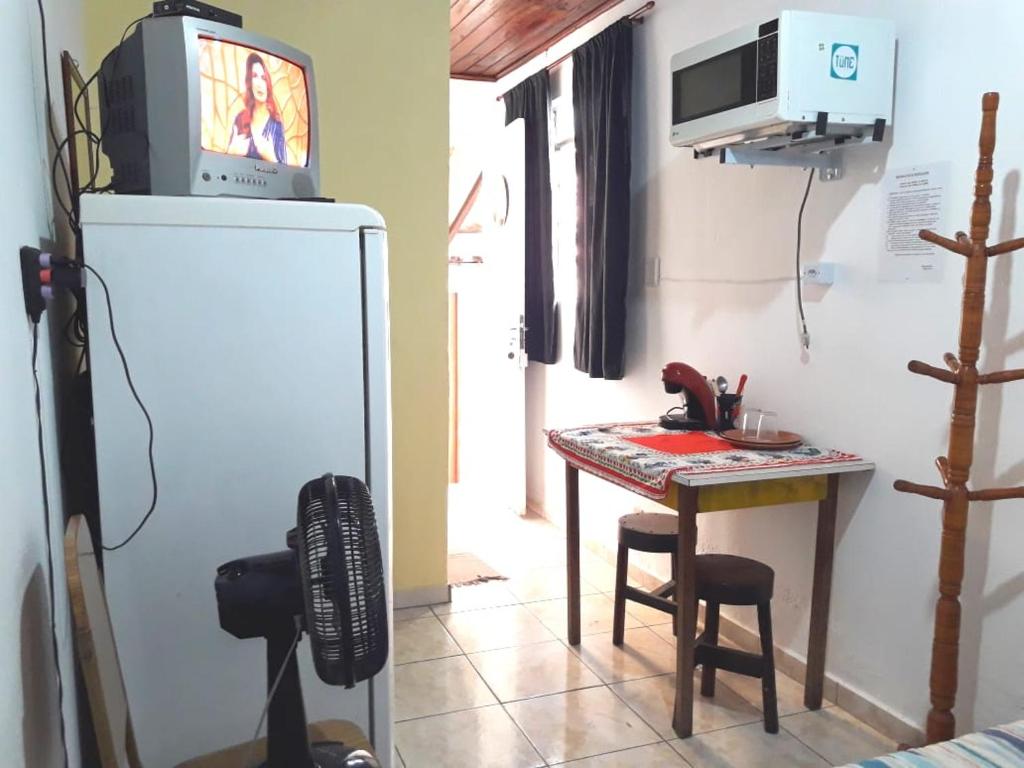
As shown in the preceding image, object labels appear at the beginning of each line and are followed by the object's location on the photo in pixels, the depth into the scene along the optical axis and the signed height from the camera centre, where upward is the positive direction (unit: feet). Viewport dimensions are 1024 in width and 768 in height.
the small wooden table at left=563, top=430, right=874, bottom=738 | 7.66 -2.26
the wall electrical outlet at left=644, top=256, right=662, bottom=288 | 11.43 +0.07
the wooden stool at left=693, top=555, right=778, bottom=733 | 7.96 -3.21
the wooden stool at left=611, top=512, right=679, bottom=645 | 9.27 -3.09
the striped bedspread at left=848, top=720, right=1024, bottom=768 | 4.19 -2.51
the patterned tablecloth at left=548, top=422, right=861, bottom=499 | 7.75 -1.81
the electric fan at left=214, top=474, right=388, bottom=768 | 3.41 -1.44
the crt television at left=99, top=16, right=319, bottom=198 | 4.91 +1.05
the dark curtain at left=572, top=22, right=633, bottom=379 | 11.53 +1.23
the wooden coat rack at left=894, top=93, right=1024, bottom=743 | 6.17 -1.28
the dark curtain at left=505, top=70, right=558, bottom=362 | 14.10 +0.84
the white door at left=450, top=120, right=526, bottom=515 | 14.96 -1.30
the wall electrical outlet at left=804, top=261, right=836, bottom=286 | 8.32 +0.03
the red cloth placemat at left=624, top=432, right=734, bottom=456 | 8.50 -1.81
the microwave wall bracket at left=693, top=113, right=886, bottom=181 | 7.89 +1.24
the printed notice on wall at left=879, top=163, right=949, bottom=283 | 7.22 +0.52
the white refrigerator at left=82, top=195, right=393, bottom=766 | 4.62 -0.77
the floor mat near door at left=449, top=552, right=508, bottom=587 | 12.14 -4.53
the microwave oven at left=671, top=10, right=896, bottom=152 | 7.08 +1.79
